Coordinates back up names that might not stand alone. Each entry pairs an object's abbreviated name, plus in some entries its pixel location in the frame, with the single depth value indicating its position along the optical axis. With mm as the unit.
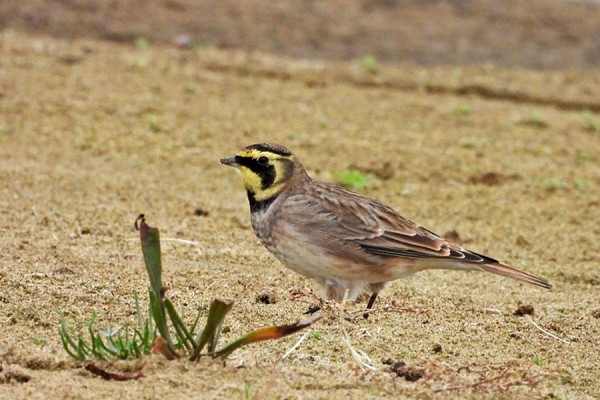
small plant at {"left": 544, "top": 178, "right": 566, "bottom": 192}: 10344
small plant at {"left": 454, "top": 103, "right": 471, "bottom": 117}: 12391
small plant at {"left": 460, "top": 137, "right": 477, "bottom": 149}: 11297
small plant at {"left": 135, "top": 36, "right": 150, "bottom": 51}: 13463
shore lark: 6707
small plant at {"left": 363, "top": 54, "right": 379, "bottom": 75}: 13688
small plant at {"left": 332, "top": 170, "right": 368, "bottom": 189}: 9844
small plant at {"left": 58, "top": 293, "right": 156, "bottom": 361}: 5043
